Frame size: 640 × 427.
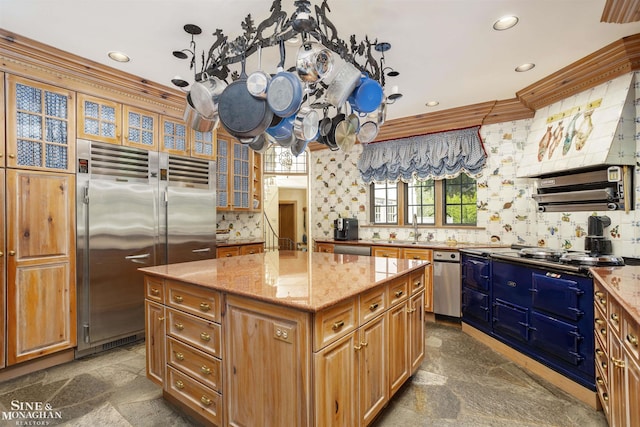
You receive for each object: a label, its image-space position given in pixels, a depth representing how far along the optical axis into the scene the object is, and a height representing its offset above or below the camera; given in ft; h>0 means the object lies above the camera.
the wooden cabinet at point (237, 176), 14.43 +1.77
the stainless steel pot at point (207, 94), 6.56 +2.44
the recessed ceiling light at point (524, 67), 9.59 +4.36
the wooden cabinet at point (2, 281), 7.98 -1.63
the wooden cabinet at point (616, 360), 4.44 -2.39
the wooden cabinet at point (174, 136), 11.27 +2.78
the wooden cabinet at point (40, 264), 8.18 -1.30
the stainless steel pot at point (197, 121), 7.42 +2.16
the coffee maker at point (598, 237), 8.82 -0.68
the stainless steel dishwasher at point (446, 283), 12.28 -2.69
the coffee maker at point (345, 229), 16.22 -0.78
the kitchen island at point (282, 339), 4.78 -2.18
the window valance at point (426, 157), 13.67 +2.57
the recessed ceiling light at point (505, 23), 7.31 +4.39
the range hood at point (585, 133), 8.45 +2.33
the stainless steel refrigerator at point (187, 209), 11.12 +0.19
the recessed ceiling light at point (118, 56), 8.77 +4.36
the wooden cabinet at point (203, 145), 12.14 +2.66
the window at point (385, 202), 16.33 +0.56
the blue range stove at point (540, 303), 7.43 -2.46
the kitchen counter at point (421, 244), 12.78 -1.31
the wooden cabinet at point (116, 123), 9.46 +2.85
